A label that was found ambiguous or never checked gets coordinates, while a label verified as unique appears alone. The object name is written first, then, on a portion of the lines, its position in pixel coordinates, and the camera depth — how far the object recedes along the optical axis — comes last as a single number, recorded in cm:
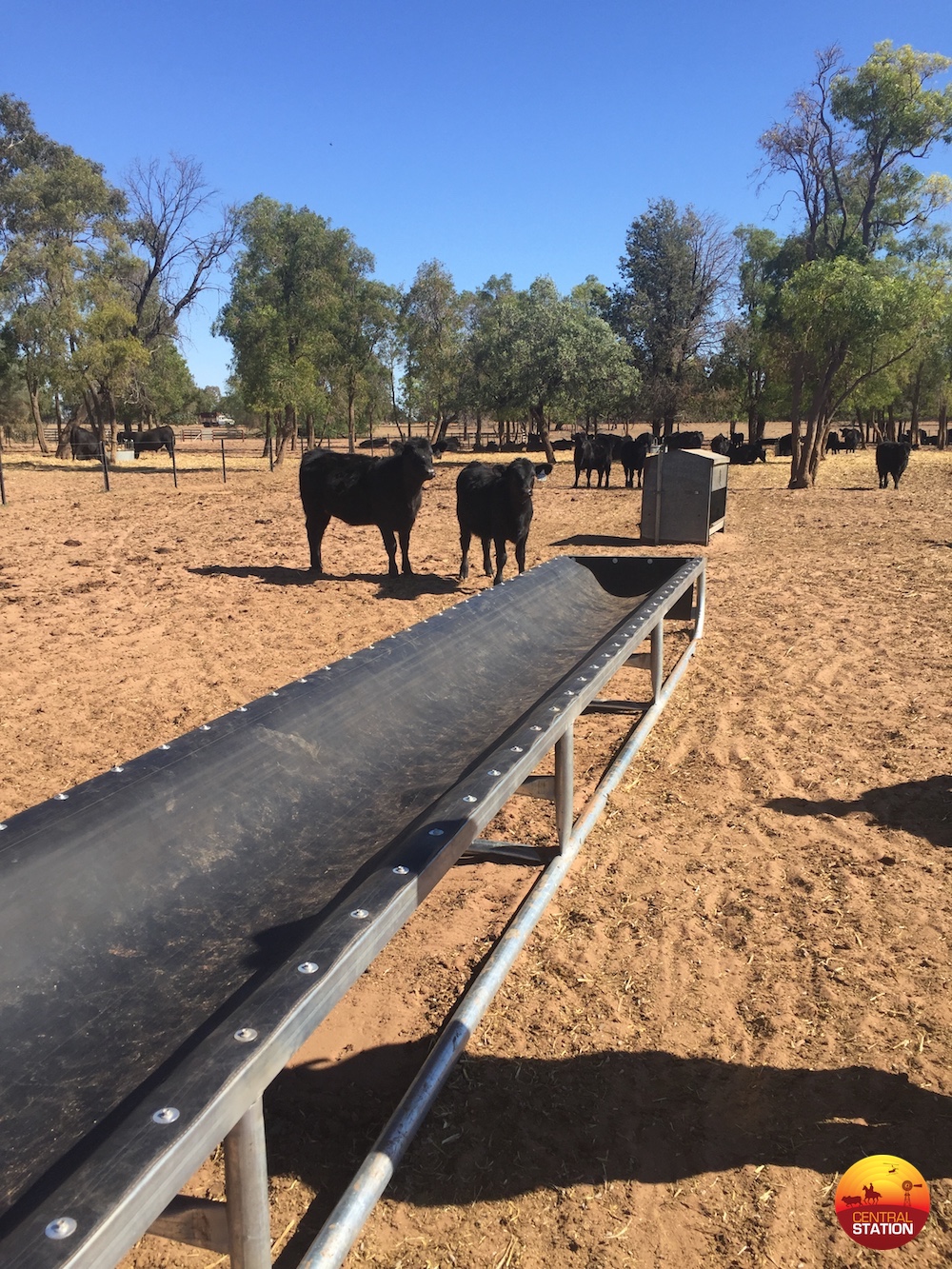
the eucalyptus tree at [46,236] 2856
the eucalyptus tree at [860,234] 1883
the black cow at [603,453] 2148
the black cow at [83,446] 3322
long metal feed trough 128
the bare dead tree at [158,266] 3488
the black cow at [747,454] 3194
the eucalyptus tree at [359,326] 3694
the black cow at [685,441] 2723
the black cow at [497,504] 831
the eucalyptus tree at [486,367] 3125
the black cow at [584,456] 2137
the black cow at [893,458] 1978
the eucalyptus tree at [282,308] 2775
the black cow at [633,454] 2145
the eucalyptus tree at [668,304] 3850
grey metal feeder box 1111
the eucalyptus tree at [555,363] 2898
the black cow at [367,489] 914
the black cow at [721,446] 3258
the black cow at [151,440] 3555
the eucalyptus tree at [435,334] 3769
